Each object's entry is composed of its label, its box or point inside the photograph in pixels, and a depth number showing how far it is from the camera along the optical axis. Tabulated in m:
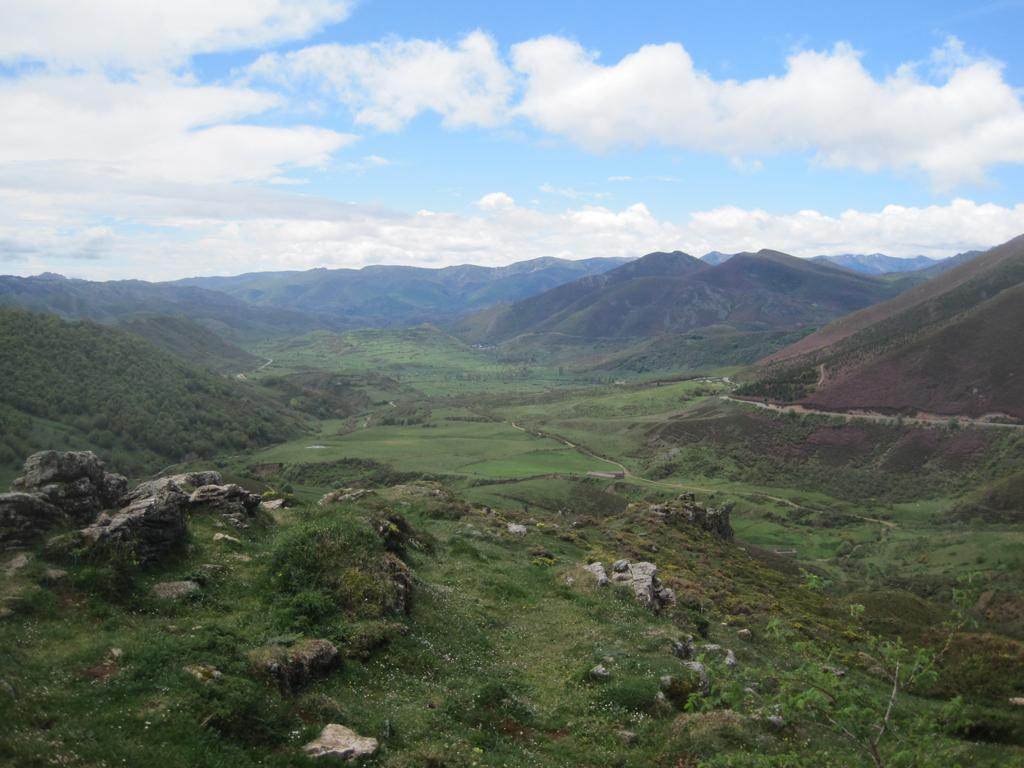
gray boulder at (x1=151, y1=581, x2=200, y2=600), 23.81
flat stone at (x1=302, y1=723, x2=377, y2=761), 16.42
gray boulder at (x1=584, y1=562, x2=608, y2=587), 38.28
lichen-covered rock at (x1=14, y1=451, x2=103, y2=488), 30.06
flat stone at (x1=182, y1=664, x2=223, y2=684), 17.83
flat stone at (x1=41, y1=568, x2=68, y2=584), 22.08
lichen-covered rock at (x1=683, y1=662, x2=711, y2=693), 25.05
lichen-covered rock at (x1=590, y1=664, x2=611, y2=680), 24.81
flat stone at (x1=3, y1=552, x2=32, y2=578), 22.03
